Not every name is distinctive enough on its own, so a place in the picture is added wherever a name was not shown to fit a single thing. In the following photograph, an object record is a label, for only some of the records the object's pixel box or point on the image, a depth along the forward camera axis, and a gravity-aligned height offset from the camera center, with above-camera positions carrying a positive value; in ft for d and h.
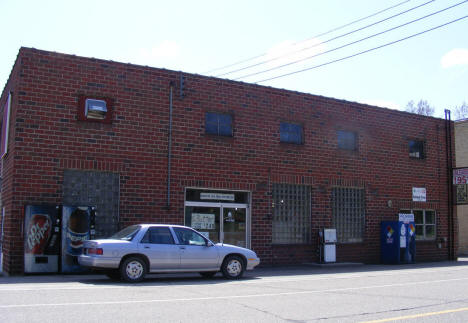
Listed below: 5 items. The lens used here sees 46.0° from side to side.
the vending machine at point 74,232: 49.73 -1.74
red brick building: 52.49 +6.25
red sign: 81.87 +6.14
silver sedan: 42.52 -3.26
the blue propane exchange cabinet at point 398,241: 72.18 -3.29
